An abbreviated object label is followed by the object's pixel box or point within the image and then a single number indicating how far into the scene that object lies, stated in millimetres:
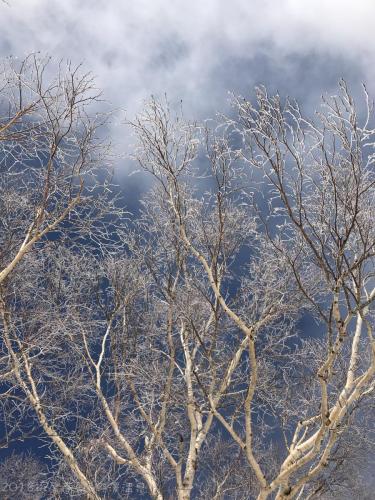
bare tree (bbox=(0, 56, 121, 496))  5266
